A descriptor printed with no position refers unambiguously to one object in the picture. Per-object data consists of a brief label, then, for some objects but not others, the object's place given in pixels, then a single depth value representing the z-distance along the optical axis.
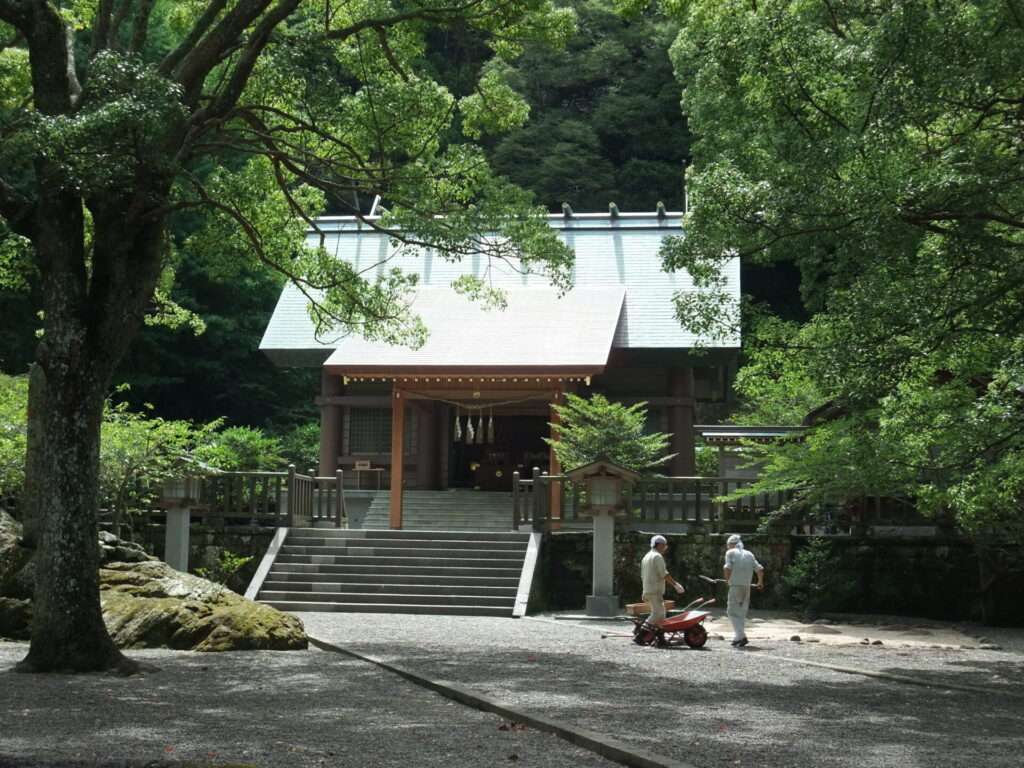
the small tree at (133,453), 15.96
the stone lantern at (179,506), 17.00
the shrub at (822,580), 16.80
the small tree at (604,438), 19.56
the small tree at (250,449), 23.89
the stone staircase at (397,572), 16.41
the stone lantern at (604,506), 16.45
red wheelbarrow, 12.17
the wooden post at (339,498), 19.75
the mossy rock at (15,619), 11.40
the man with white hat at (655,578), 12.94
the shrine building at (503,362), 20.44
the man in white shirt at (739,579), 12.75
